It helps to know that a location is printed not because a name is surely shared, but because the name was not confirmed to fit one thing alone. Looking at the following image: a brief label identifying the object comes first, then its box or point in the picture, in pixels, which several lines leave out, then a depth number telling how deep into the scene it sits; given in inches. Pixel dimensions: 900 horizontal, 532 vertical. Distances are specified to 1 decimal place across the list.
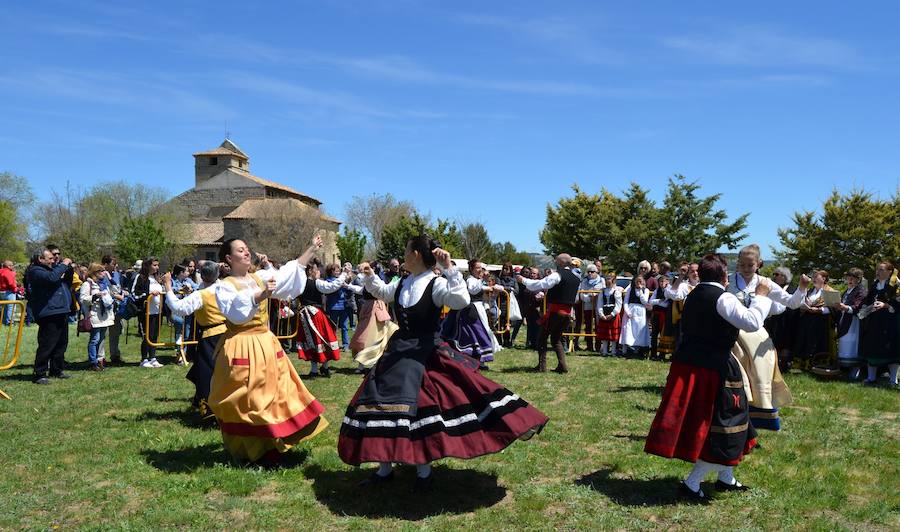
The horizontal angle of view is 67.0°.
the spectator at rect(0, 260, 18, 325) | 770.2
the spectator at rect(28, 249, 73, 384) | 402.0
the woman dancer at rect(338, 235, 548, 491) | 190.5
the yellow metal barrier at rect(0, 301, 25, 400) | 337.2
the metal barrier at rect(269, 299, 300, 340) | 452.6
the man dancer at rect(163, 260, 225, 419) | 244.1
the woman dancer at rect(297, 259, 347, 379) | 426.9
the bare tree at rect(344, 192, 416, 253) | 2733.8
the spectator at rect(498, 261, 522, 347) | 626.8
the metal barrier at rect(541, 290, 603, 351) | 582.5
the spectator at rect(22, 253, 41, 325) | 412.2
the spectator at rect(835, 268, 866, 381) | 441.4
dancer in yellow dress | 225.8
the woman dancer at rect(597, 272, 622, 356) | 569.3
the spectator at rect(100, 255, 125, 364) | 490.9
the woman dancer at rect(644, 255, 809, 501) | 195.3
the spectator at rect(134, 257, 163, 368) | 474.9
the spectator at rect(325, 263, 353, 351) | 544.2
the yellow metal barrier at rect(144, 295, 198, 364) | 440.8
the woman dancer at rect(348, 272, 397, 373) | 401.4
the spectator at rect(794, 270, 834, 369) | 466.6
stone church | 2567.2
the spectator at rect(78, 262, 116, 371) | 470.6
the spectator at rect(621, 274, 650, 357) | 556.1
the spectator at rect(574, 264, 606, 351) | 598.9
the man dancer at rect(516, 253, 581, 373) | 448.8
